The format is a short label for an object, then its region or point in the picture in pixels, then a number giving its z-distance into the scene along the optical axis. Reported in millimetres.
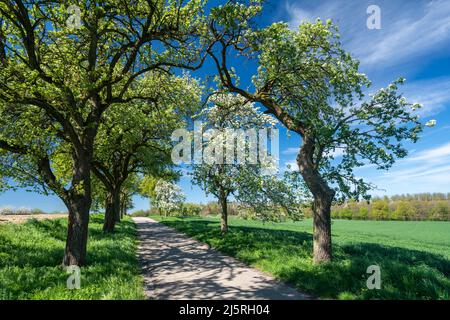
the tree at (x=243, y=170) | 20922
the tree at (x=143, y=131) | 16578
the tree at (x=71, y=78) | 9734
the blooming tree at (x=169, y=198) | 67881
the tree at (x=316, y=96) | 10531
